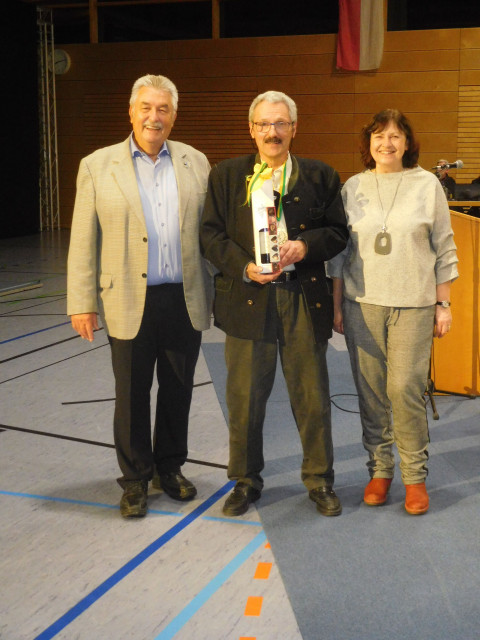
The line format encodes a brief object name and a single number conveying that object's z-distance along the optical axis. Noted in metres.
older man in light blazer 2.59
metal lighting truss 13.72
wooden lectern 3.95
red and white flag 12.02
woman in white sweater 2.59
